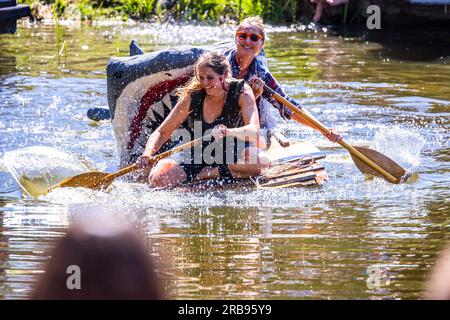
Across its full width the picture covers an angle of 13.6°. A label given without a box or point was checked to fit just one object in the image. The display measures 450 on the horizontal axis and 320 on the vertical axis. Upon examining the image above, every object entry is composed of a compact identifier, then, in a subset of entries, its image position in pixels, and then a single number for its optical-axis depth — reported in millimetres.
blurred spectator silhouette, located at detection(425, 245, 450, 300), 4373
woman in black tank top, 10006
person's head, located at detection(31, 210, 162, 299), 4115
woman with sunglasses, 10296
